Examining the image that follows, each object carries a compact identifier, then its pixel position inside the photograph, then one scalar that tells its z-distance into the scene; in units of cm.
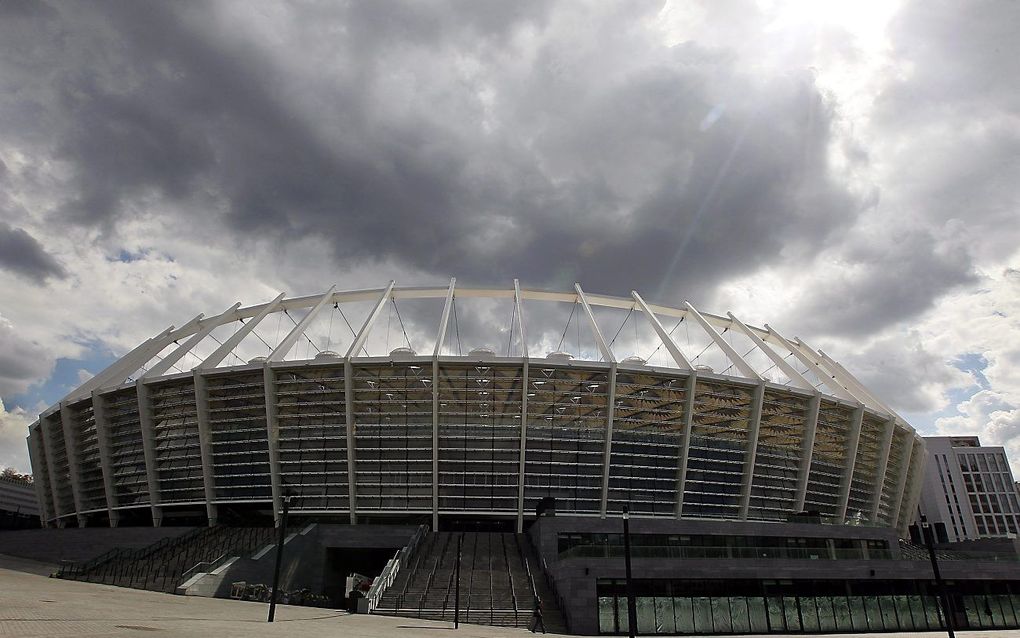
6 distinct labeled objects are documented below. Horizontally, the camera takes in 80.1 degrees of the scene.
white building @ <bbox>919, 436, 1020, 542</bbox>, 11456
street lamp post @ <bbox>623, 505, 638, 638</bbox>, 1895
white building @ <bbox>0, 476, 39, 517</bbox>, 8706
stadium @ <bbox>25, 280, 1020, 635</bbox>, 3544
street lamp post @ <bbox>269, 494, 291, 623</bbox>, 1936
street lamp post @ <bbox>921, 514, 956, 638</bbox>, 2226
